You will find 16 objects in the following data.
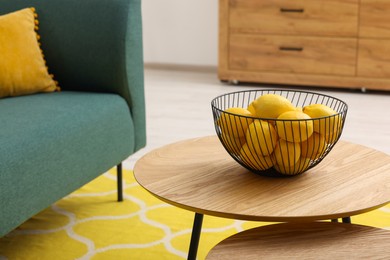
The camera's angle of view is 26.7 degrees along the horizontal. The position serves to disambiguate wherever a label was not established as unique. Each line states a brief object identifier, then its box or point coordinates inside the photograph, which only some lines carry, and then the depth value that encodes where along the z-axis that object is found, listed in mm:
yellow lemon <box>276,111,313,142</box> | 1743
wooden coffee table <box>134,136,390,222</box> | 1650
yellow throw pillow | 2544
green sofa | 2119
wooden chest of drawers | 4199
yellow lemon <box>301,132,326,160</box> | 1776
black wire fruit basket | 1755
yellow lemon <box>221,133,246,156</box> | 1802
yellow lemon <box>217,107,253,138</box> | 1789
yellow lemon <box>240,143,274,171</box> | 1774
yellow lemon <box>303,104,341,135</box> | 1772
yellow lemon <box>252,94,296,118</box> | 1802
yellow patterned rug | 2330
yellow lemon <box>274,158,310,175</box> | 1775
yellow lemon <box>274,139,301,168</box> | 1758
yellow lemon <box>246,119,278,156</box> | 1754
